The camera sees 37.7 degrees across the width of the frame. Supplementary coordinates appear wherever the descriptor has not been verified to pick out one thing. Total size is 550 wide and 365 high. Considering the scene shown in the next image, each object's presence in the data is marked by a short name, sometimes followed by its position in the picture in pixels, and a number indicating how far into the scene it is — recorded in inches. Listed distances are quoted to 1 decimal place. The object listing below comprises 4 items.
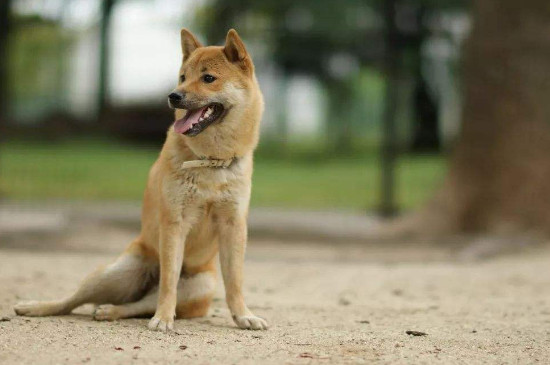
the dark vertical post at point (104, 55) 893.2
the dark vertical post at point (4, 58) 699.4
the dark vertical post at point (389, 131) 553.6
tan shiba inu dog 195.0
